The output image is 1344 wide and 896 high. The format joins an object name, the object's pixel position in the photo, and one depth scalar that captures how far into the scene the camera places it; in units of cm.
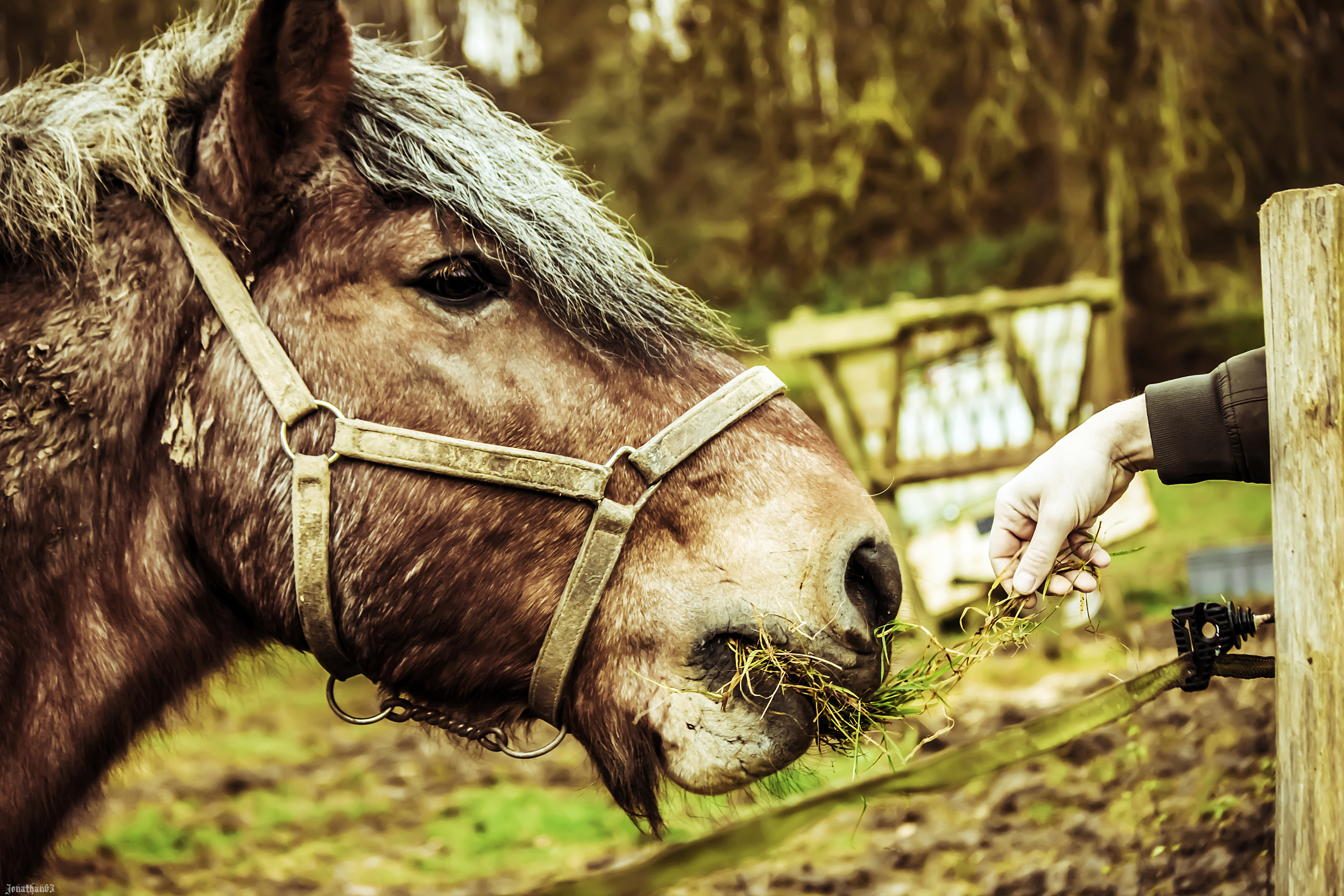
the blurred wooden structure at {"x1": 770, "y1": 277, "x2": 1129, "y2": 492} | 494
